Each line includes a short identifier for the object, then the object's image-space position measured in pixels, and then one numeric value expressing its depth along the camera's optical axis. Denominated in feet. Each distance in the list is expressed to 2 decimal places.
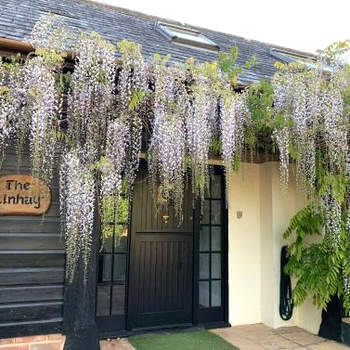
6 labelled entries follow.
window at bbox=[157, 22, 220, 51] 17.01
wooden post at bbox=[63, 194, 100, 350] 8.33
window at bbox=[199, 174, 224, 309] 14.11
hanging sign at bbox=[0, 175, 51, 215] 8.21
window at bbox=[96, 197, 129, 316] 12.45
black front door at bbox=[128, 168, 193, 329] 12.96
